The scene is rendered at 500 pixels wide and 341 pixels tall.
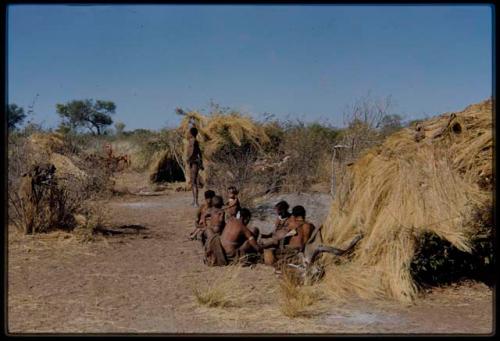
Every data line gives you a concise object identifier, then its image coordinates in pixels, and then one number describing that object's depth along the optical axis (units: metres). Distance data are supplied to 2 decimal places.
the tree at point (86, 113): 46.03
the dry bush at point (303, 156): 13.39
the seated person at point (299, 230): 7.29
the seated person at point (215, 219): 7.99
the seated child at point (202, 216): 8.56
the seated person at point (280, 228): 7.47
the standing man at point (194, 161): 12.79
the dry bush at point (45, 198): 9.06
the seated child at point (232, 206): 8.62
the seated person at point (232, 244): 7.43
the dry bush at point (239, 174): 12.51
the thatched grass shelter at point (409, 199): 6.11
